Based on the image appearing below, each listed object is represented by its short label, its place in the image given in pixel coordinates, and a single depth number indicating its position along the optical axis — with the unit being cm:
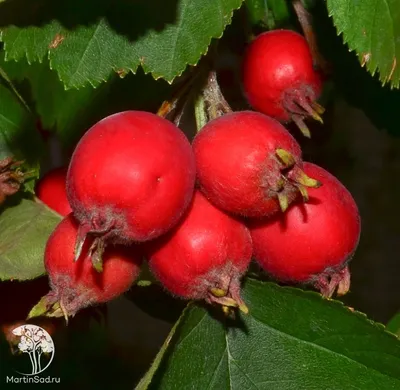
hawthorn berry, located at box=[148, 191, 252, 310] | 28
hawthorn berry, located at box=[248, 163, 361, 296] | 29
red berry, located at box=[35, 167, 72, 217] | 32
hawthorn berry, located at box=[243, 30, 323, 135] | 31
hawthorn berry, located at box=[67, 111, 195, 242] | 27
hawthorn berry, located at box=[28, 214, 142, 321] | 29
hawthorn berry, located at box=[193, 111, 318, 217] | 28
